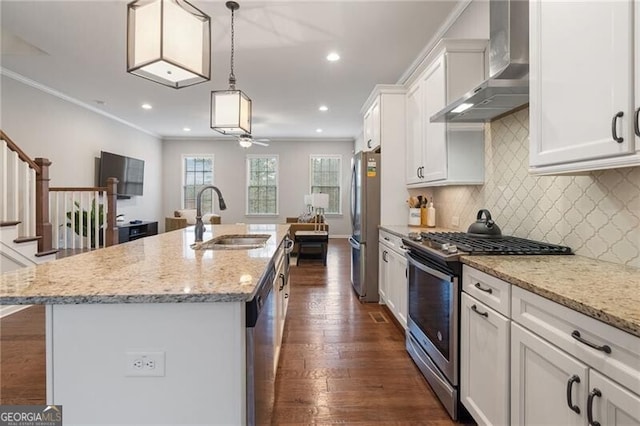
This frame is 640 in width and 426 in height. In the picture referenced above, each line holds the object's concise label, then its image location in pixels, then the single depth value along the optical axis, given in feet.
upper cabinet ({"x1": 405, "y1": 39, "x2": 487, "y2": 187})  8.66
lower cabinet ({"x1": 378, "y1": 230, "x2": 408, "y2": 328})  9.77
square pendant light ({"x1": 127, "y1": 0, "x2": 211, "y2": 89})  5.32
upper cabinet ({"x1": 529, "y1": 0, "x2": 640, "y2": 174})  3.78
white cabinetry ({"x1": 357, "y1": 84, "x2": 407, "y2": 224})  12.44
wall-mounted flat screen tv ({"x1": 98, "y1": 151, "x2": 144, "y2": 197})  22.97
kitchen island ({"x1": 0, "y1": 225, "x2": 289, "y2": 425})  3.52
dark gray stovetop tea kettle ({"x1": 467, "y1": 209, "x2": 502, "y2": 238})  7.52
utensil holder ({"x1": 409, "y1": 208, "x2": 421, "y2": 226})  12.12
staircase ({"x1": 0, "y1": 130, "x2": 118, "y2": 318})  11.07
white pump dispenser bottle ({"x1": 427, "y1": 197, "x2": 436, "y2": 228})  11.77
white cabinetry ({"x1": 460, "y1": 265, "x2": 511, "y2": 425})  4.72
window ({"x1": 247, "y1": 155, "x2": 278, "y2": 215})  33.60
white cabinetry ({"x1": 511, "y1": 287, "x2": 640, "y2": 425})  2.97
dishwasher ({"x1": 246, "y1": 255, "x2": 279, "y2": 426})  3.67
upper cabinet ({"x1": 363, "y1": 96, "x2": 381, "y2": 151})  13.03
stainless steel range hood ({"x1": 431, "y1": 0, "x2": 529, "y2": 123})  6.26
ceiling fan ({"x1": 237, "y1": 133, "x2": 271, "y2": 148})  20.50
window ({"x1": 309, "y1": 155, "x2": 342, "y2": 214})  33.63
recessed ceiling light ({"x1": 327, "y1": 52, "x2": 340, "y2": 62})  13.83
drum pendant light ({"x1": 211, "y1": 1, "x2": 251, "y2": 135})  8.87
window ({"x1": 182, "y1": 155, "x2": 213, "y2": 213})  33.45
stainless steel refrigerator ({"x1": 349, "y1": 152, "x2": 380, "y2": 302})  13.19
